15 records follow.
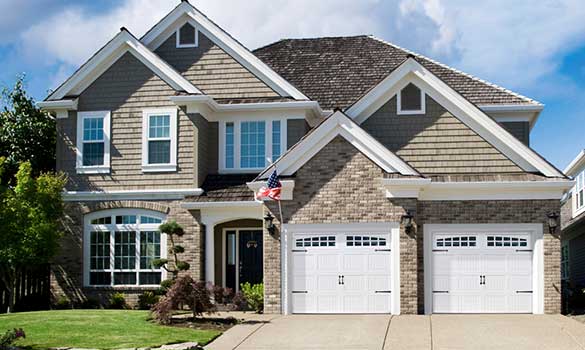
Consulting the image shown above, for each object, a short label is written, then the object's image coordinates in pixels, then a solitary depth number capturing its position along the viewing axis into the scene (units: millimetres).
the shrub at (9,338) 15867
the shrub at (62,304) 25453
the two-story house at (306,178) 22641
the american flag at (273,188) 22234
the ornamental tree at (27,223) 24047
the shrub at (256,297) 23391
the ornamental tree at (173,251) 24188
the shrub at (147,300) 24812
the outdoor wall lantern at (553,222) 22484
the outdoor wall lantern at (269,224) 22859
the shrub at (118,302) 25203
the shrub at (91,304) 25328
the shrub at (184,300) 19953
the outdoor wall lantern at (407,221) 22328
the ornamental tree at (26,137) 33438
